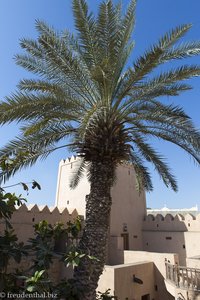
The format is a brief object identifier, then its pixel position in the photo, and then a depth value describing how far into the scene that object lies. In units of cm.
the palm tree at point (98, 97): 644
